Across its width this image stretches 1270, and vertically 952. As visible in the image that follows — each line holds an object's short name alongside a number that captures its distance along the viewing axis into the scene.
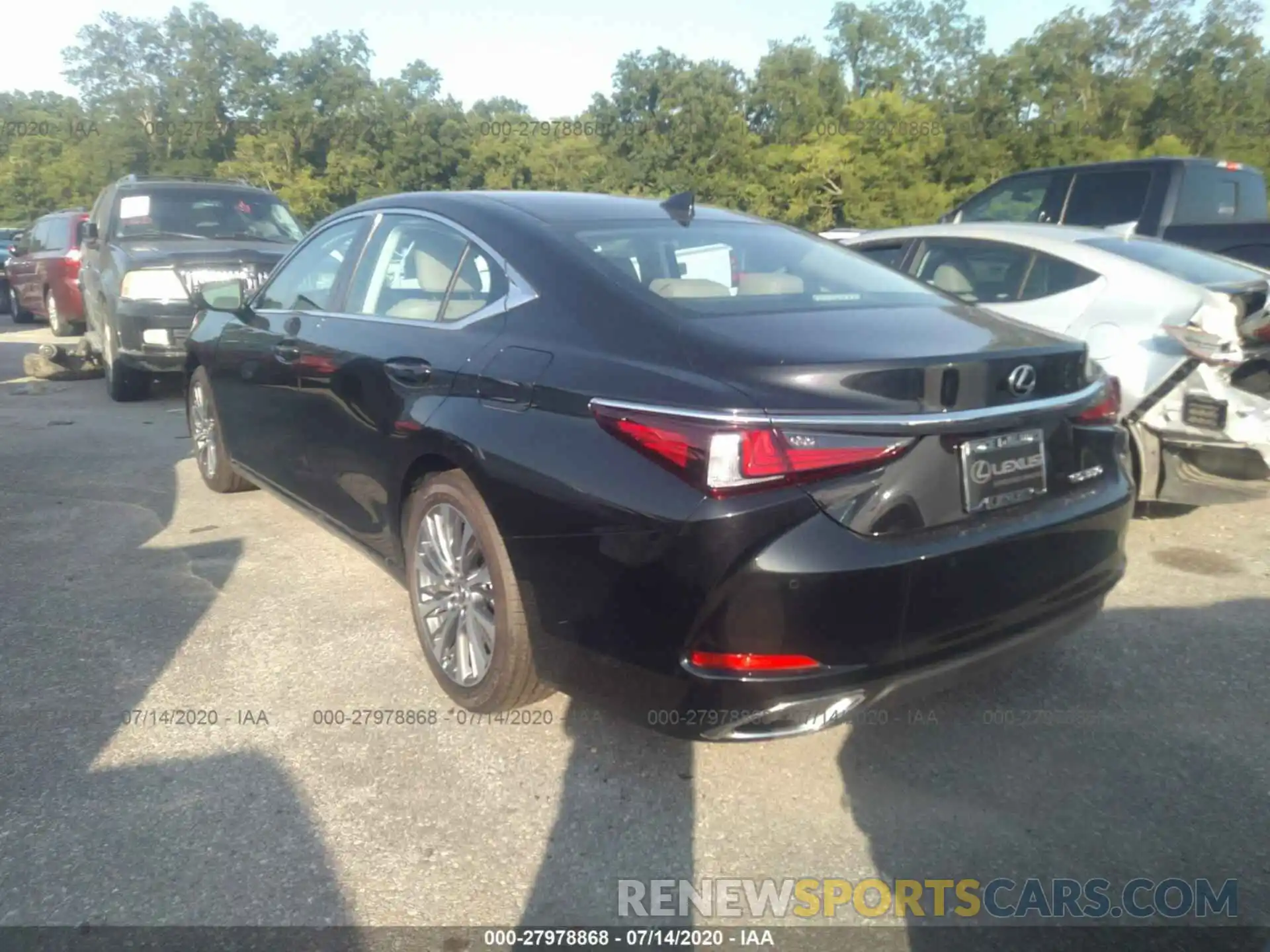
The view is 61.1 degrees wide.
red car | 12.88
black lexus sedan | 2.47
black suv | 8.27
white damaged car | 4.50
